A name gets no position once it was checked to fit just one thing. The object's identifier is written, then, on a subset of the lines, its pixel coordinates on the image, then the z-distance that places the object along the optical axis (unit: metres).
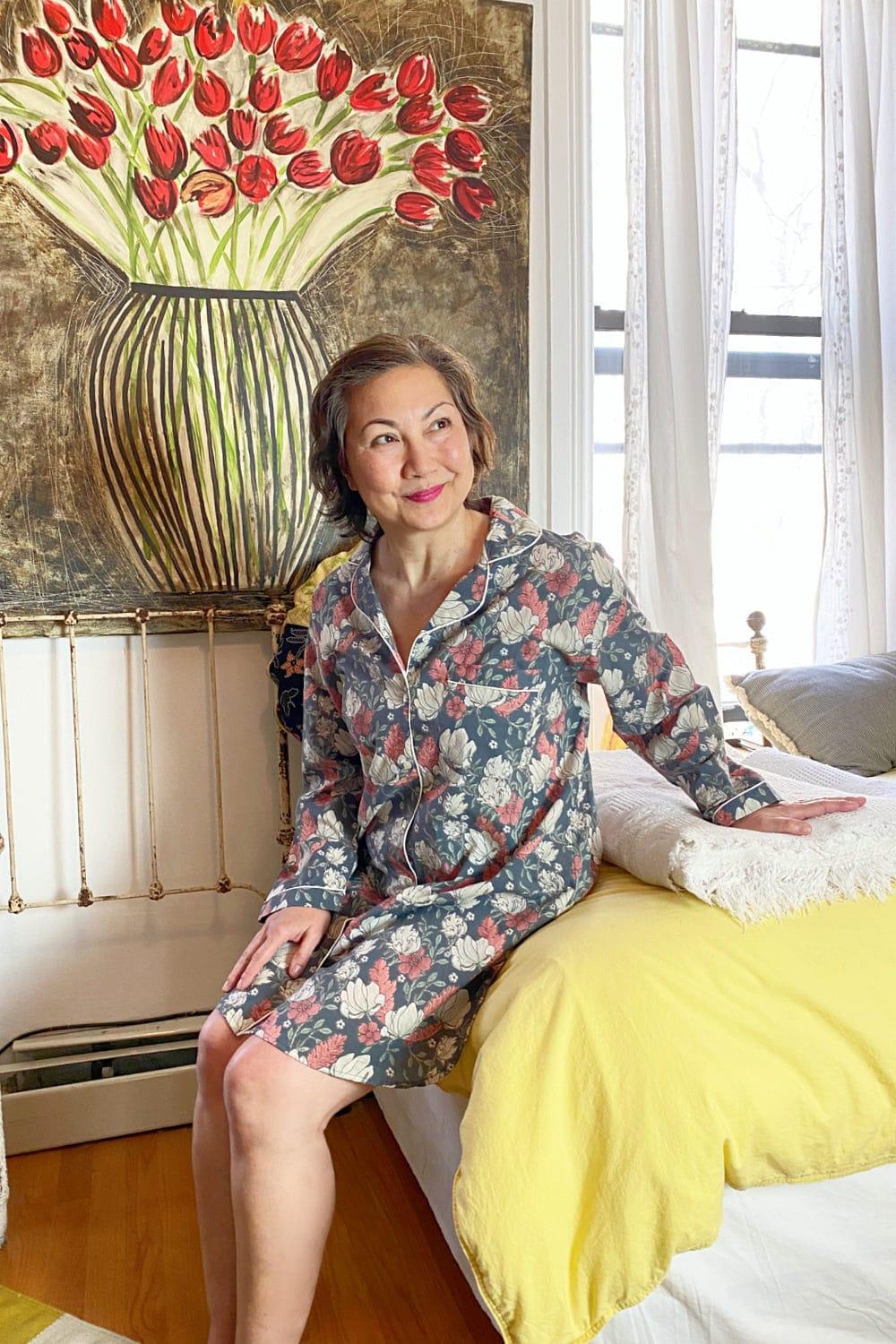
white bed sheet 1.27
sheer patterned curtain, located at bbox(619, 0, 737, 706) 2.55
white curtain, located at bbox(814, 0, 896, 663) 2.75
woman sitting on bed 1.35
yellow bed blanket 1.17
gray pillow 2.34
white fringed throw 1.35
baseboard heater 2.15
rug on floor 1.57
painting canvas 2.04
